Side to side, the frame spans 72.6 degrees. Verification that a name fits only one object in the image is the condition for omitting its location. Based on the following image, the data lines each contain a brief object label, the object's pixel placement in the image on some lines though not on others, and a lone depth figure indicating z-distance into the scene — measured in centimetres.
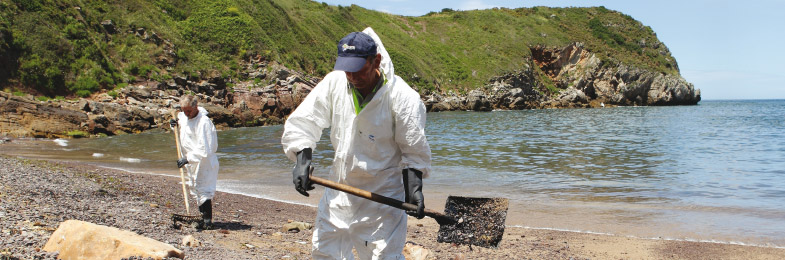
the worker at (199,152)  685
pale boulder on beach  436
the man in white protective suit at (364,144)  310
